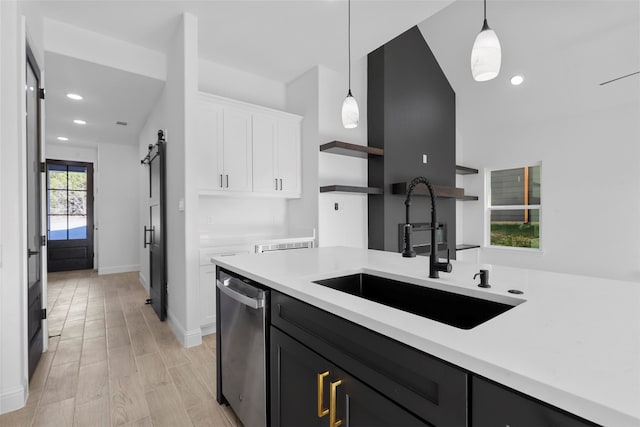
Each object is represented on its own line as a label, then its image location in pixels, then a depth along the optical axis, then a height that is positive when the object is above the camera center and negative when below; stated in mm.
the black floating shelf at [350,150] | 3514 +739
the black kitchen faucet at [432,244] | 1221 -141
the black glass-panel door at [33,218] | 2207 -57
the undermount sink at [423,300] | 1136 -374
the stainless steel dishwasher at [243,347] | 1399 -695
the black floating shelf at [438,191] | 4059 +299
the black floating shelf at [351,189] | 3490 +257
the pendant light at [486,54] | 1532 +786
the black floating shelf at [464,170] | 5405 +729
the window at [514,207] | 5102 +64
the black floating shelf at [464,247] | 5427 -648
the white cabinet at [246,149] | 3168 +690
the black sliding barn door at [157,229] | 3373 -221
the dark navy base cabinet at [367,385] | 602 -444
